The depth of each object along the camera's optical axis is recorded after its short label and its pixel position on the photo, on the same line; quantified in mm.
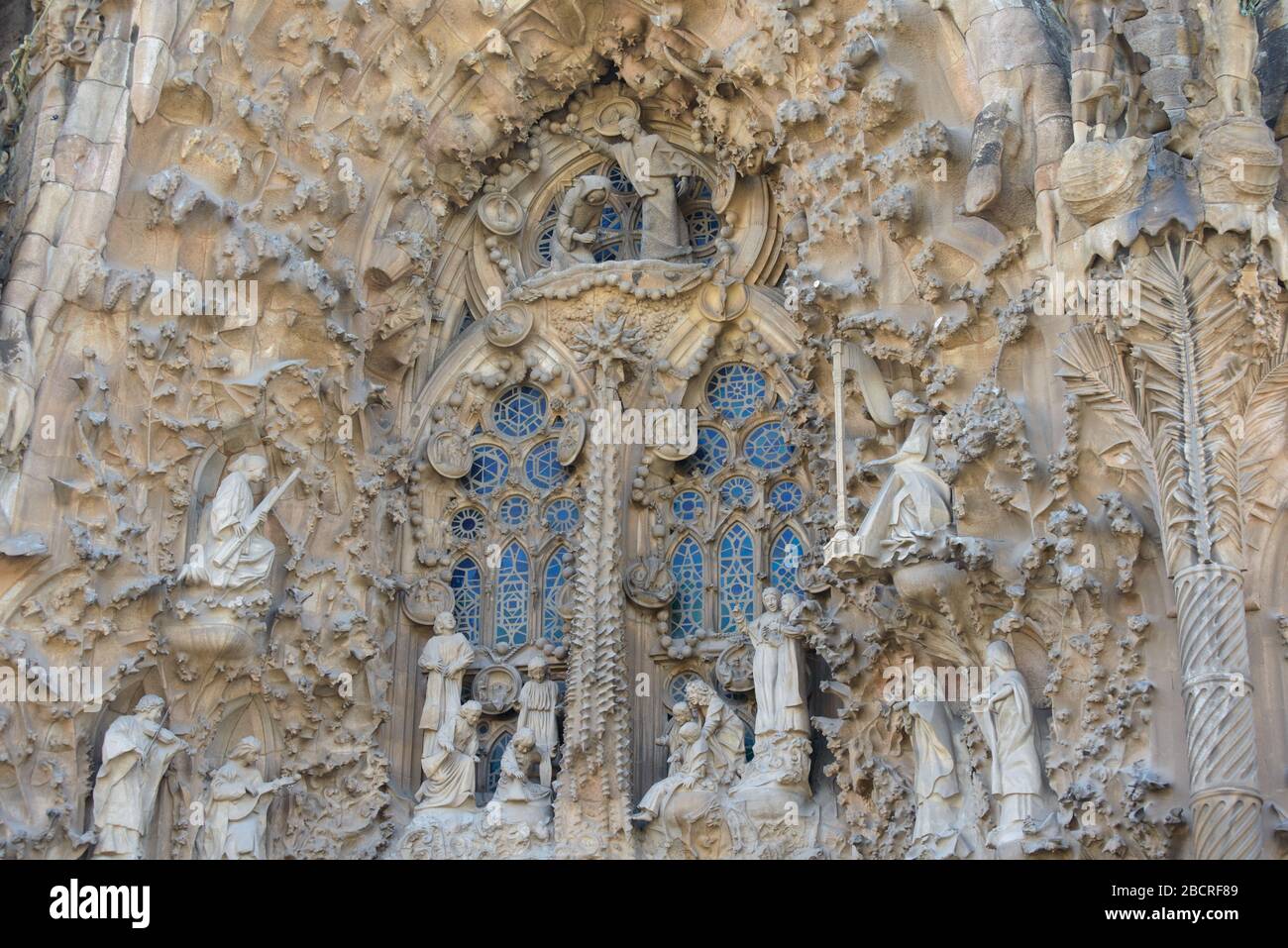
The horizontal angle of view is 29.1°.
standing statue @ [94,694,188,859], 13906
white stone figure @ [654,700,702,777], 14633
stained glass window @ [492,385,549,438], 16156
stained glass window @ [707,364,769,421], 15844
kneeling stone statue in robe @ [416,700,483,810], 14859
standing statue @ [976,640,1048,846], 12977
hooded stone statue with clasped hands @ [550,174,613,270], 16391
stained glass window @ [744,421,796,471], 15602
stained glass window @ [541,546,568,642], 15492
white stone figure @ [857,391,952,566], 13453
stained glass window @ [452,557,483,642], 15688
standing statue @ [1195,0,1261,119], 13008
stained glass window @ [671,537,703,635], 15367
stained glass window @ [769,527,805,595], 15234
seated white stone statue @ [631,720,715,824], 14453
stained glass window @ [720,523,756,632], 15305
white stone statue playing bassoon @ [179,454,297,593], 14422
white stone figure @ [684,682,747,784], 14562
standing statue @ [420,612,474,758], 15078
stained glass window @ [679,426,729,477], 15719
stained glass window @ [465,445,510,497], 16016
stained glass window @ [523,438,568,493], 15922
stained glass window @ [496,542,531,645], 15594
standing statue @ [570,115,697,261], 16172
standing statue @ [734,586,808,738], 14438
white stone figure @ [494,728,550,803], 14750
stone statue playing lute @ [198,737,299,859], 14336
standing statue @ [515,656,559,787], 14969
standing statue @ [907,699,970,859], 13453
